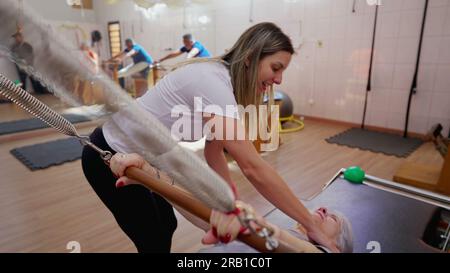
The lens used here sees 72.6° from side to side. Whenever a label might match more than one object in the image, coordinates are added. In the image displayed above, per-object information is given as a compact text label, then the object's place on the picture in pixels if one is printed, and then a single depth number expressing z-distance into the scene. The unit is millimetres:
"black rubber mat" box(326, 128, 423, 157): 3475
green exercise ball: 2100
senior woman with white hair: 524
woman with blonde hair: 863
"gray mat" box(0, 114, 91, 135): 4163
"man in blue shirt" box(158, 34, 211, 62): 4863
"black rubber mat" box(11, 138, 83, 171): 3202
